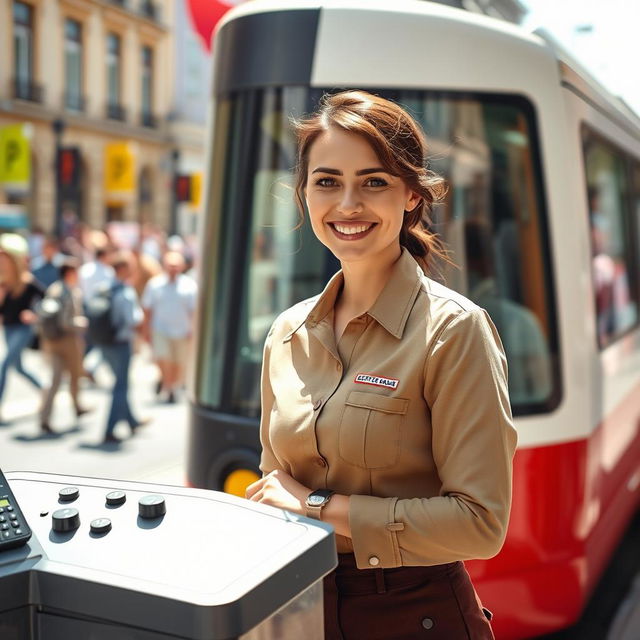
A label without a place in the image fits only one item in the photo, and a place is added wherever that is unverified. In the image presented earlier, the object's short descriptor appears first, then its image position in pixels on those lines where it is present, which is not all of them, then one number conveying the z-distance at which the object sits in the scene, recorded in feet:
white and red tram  10.17
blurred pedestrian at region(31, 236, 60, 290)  31.32
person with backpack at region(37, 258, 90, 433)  25.14
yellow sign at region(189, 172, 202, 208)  46.19
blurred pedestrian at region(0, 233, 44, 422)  25.91
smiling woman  4.45
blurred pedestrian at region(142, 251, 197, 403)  28.48
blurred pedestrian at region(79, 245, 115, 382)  31.45
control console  3.53
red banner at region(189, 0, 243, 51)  13.10
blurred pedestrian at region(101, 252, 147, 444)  24.57
